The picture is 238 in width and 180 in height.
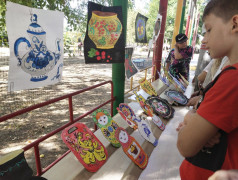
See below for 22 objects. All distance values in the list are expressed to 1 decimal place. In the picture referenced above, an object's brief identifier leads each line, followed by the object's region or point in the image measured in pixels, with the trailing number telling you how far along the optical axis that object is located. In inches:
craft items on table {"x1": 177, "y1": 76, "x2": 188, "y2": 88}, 138.0
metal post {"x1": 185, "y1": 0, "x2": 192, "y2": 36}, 337.6
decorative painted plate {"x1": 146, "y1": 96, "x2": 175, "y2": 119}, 94.5
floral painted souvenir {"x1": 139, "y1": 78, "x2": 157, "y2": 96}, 103.2
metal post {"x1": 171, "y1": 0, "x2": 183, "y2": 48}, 248.6
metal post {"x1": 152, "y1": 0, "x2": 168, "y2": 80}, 163.9
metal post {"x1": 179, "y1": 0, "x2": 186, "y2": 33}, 297.6
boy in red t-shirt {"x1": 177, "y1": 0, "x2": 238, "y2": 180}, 20.6
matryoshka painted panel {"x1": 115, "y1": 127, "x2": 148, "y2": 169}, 59.0
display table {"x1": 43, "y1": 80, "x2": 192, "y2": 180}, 53.7
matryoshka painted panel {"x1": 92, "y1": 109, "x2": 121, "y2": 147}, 67.2
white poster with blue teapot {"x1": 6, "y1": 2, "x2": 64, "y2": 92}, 47.4
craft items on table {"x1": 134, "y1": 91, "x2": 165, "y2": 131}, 84.3
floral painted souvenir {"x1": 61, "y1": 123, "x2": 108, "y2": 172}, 54.1
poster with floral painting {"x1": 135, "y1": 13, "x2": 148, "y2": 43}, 117.5
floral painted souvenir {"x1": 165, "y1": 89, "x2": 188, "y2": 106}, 112.1
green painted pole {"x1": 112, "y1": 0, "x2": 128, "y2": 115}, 92.7
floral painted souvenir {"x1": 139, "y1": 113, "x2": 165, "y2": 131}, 83.5
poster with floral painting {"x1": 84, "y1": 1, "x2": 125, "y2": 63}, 73.5
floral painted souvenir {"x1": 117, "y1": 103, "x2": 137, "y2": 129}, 78.5
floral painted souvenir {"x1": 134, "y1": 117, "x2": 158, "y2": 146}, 70.3
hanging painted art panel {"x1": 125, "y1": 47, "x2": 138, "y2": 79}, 113.2
